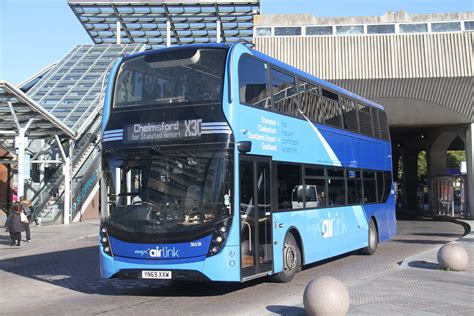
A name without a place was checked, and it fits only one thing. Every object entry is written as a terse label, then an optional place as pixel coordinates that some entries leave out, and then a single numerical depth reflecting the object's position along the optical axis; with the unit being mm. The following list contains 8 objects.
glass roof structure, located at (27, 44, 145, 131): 31359
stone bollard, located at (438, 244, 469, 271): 10578
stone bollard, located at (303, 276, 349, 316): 6281
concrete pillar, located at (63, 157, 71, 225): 26522
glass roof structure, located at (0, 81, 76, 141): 21141
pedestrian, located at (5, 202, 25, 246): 17938
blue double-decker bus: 8172
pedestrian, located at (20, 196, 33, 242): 18816
